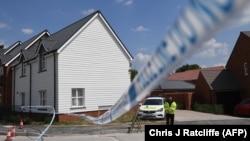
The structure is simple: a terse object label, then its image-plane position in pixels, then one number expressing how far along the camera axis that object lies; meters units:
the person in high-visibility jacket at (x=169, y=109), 16.84
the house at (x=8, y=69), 35.28
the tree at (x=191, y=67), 82.88
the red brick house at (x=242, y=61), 33.63
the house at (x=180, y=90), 35.98
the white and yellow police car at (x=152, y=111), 23.33
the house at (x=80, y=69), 24.95
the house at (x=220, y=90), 34.12
